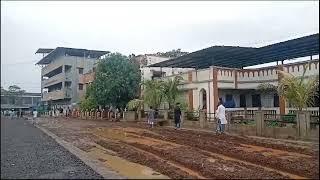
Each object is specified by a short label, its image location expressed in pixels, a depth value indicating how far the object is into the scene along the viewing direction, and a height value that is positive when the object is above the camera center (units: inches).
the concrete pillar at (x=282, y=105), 862.6 +12.1
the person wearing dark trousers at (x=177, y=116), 968.3 -12.5
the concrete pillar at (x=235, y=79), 1082.7 +82.9
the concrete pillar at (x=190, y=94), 1139.0 +46.6
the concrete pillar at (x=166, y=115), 1142.7 -10.6
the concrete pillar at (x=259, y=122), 706.2 -18.9
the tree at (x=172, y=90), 1125.7 +58.3
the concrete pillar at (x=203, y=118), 927.6 -16.6
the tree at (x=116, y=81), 1517.0 +110.3
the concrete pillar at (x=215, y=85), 1037.8 +64.8
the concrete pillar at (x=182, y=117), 1031.0 -14.6
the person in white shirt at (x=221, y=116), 742.5 -8.9
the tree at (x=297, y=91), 615.4 +30.5
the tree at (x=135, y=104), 1315.2 +23.1
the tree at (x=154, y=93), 1155.0 +52.8
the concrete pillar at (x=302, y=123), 586.6 -17.6
